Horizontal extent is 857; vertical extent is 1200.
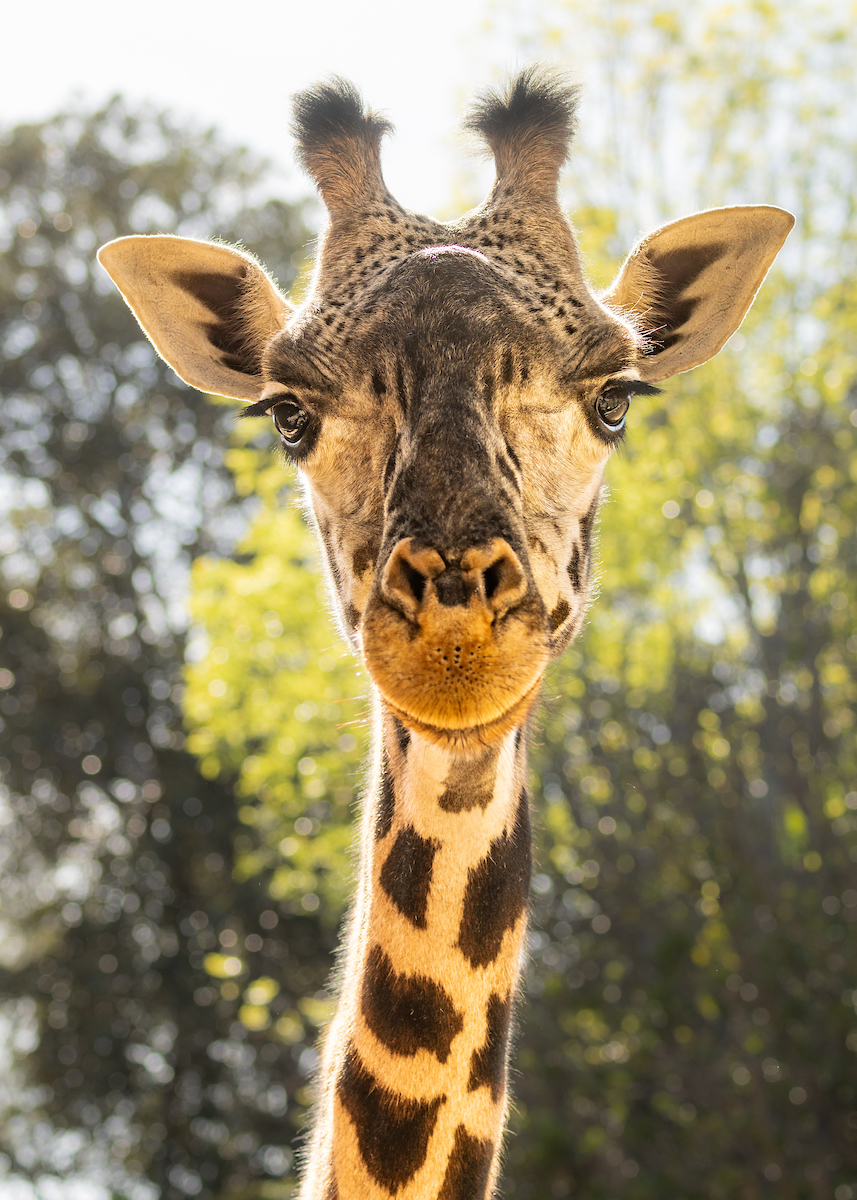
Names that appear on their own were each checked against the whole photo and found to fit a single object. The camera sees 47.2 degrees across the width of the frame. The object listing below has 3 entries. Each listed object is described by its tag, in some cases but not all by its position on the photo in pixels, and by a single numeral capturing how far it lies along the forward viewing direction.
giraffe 2.14
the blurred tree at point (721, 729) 12.95
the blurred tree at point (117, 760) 21.94
